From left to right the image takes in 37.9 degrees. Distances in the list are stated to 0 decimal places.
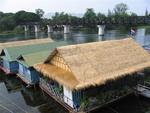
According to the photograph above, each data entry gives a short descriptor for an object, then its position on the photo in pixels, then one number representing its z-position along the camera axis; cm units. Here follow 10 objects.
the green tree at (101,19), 8577
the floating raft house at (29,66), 2495
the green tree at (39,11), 14027
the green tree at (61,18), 10342
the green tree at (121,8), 13531
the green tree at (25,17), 11712
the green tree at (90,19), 9231
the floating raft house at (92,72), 1717
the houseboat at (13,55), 2981
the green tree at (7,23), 10694
